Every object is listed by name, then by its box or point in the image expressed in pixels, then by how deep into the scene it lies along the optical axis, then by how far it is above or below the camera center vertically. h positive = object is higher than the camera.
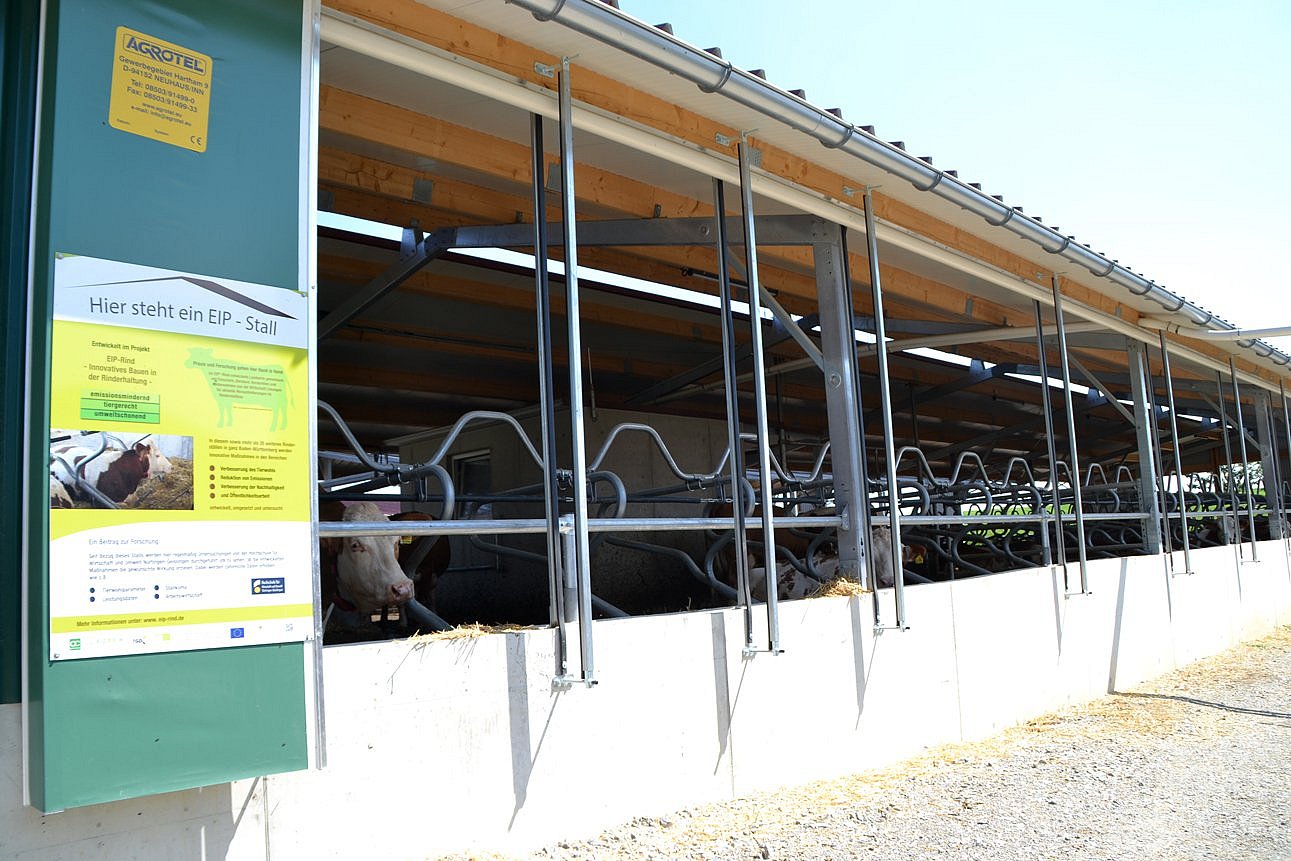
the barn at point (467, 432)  2.72 +0.47
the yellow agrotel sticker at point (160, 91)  2.88 +1.36
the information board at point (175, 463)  2.62 +0.29
